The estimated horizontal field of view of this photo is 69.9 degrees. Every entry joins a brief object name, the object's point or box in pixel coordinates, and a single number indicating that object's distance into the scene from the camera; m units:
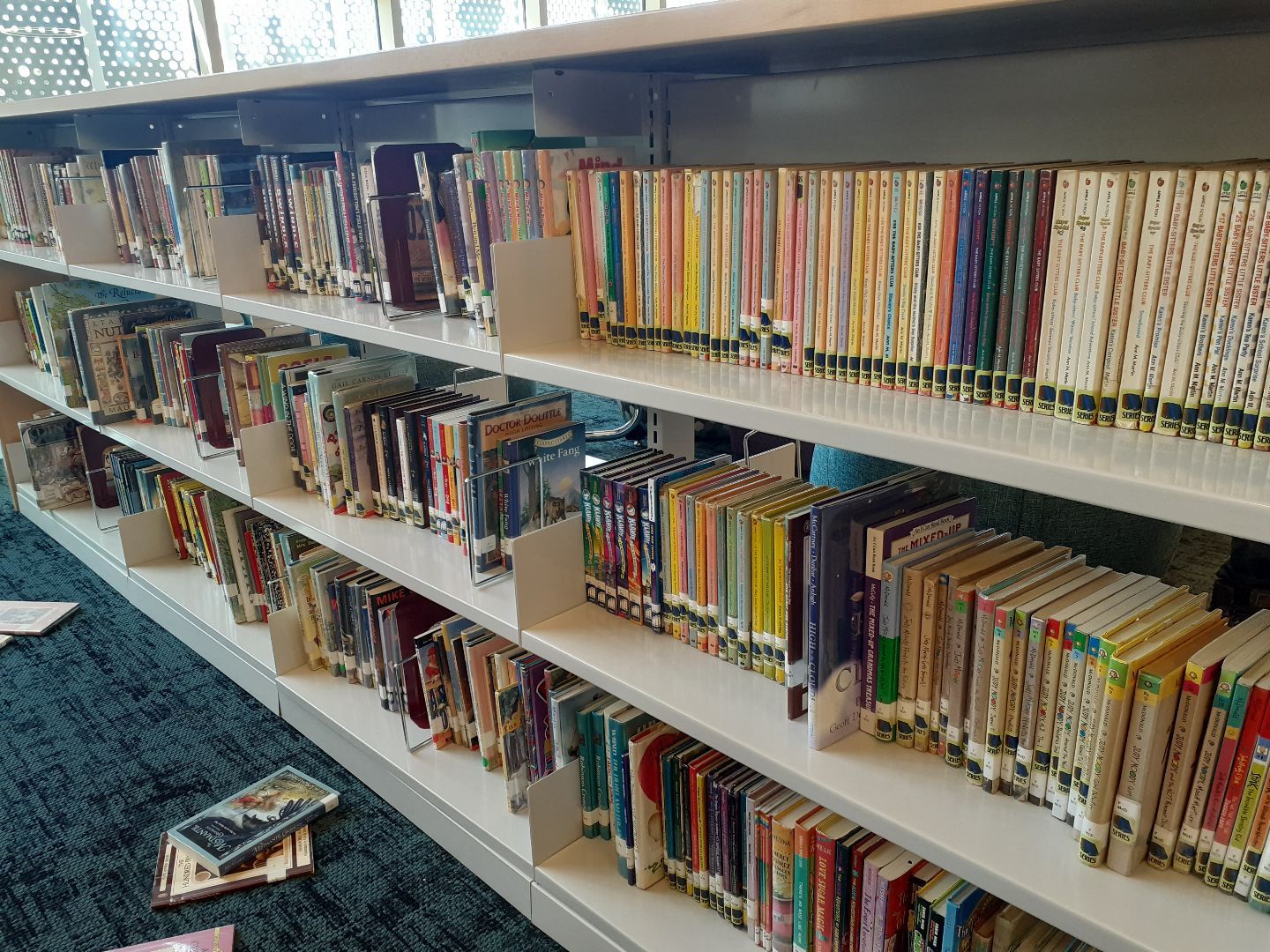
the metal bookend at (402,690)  1.75
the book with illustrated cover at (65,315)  2.78
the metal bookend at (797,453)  1.67
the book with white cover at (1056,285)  0.87
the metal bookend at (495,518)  1.52
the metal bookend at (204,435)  2.29
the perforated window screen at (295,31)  3.93
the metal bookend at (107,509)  3.03
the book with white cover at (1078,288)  0.85
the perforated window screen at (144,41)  3.68
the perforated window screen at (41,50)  3.45
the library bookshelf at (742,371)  0.85
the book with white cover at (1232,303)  0.77
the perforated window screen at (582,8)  3.87
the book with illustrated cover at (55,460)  3.18
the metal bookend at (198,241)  2.28
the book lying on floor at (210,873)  1.64
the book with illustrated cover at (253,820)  1.71
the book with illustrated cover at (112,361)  2.63
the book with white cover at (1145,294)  0.81
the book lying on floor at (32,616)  2.58
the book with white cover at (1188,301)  0.79
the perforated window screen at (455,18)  3.99
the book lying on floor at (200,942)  1.52
